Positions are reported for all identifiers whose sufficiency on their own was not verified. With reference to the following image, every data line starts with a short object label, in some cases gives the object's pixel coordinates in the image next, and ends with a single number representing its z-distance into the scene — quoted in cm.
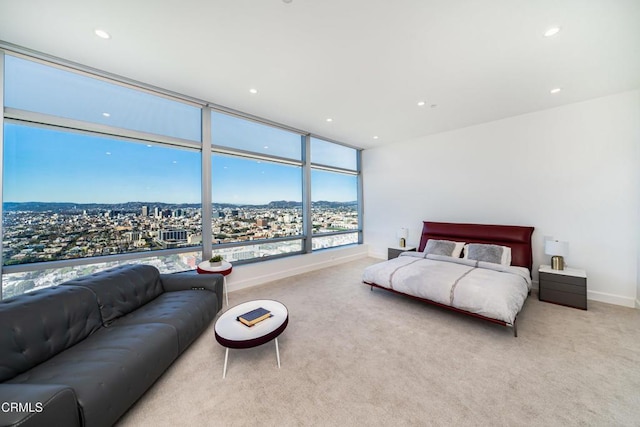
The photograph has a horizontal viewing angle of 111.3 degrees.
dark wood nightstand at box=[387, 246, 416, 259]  502
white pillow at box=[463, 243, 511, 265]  364
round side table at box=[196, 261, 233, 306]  322
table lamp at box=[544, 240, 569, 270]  328
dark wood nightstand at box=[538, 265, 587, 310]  307
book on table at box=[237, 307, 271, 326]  209
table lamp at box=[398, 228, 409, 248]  530
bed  252
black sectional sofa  113
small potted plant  333
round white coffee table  186
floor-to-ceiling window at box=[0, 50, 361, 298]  249
